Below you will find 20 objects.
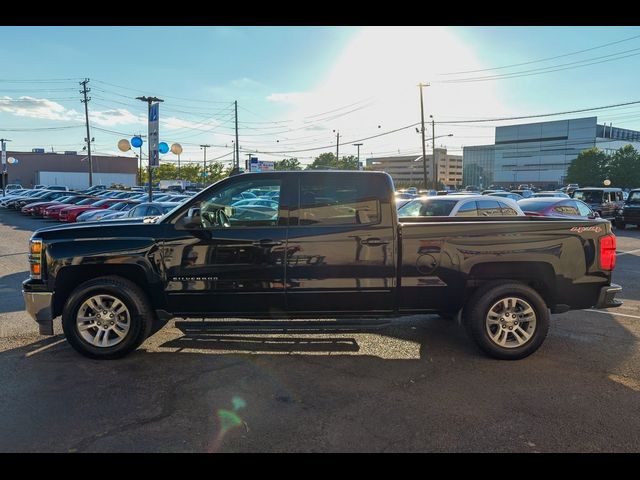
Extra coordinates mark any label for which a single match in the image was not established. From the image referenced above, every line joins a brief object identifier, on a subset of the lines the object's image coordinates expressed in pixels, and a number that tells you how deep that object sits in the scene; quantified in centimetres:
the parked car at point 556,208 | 1332
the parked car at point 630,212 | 1925
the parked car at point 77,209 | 2170
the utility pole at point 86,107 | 5175
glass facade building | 10862
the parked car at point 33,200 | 3039
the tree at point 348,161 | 9638
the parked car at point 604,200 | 2205
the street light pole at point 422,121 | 4315
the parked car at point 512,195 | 3097
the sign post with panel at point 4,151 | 4337
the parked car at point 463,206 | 1055
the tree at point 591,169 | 6638
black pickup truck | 464
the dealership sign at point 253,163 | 2955
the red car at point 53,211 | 2344
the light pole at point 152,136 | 1479
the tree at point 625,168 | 6238
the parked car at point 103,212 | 1981
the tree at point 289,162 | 8849
